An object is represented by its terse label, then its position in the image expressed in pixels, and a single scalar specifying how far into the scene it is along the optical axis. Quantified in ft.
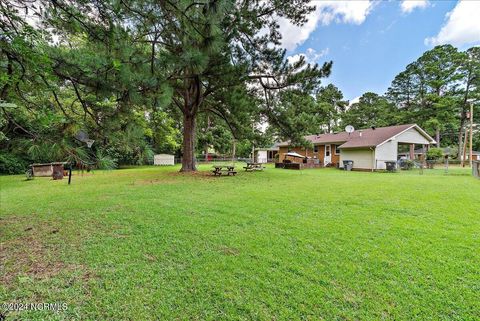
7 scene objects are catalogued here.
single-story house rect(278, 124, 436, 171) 55.88
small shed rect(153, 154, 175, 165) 81.35
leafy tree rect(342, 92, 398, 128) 114.11
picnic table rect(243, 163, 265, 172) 52.95
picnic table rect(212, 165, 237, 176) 40.95
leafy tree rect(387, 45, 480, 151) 87.86
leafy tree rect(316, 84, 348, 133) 115.57
